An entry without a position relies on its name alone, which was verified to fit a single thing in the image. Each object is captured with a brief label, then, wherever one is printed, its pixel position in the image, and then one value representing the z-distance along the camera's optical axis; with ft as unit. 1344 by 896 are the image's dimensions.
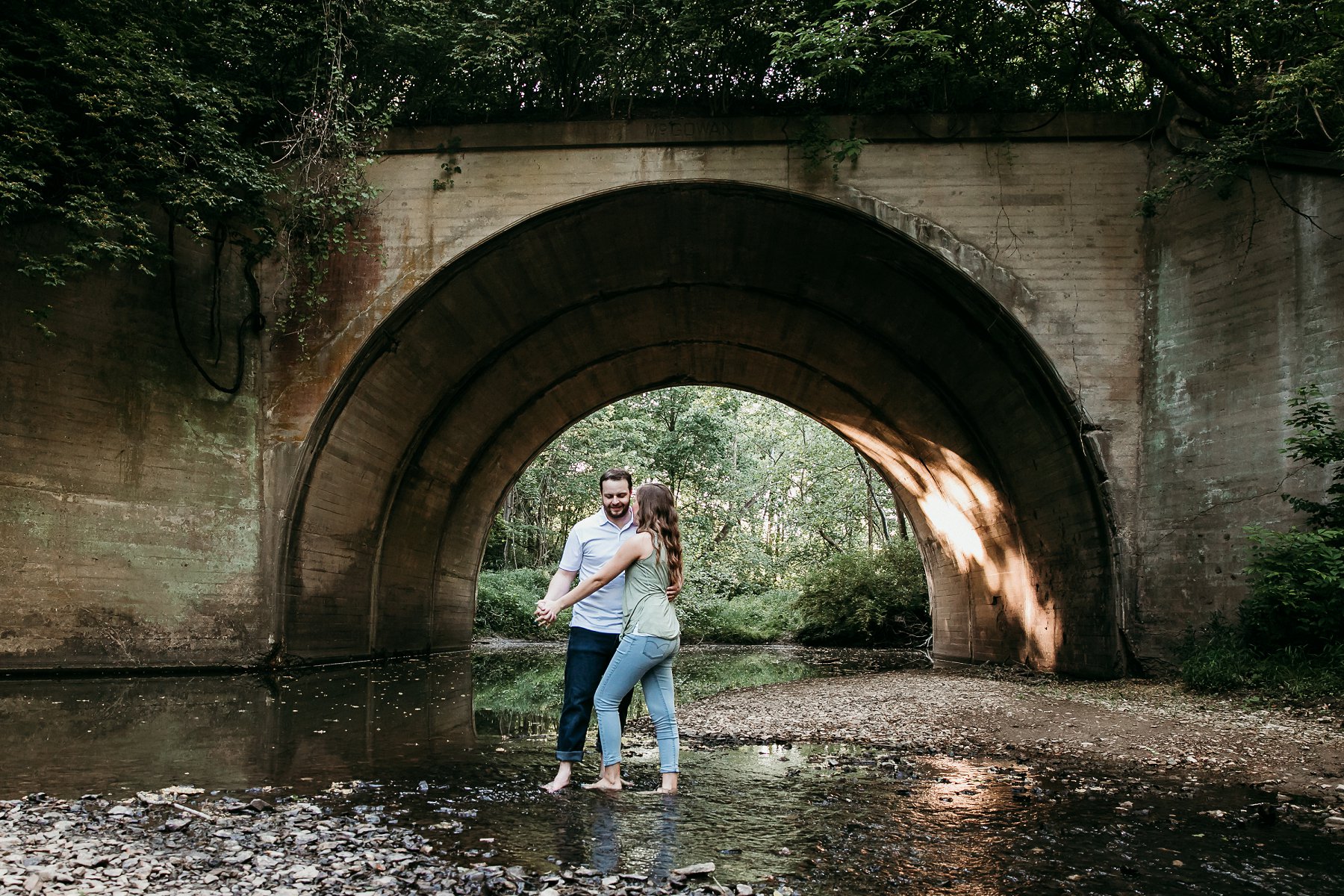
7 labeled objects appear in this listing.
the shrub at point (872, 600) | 71.92
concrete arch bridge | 31.94
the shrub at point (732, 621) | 89.45
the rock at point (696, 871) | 10.34
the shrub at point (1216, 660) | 28.30
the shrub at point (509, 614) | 87.30
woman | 15.05
